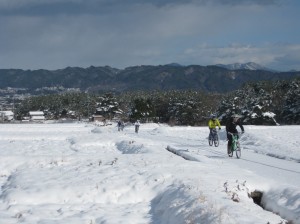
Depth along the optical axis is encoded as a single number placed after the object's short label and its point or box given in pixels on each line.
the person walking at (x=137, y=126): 51.43
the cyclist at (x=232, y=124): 21.14
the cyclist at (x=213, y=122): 27.20
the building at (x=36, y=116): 145.34
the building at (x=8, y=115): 148.88
